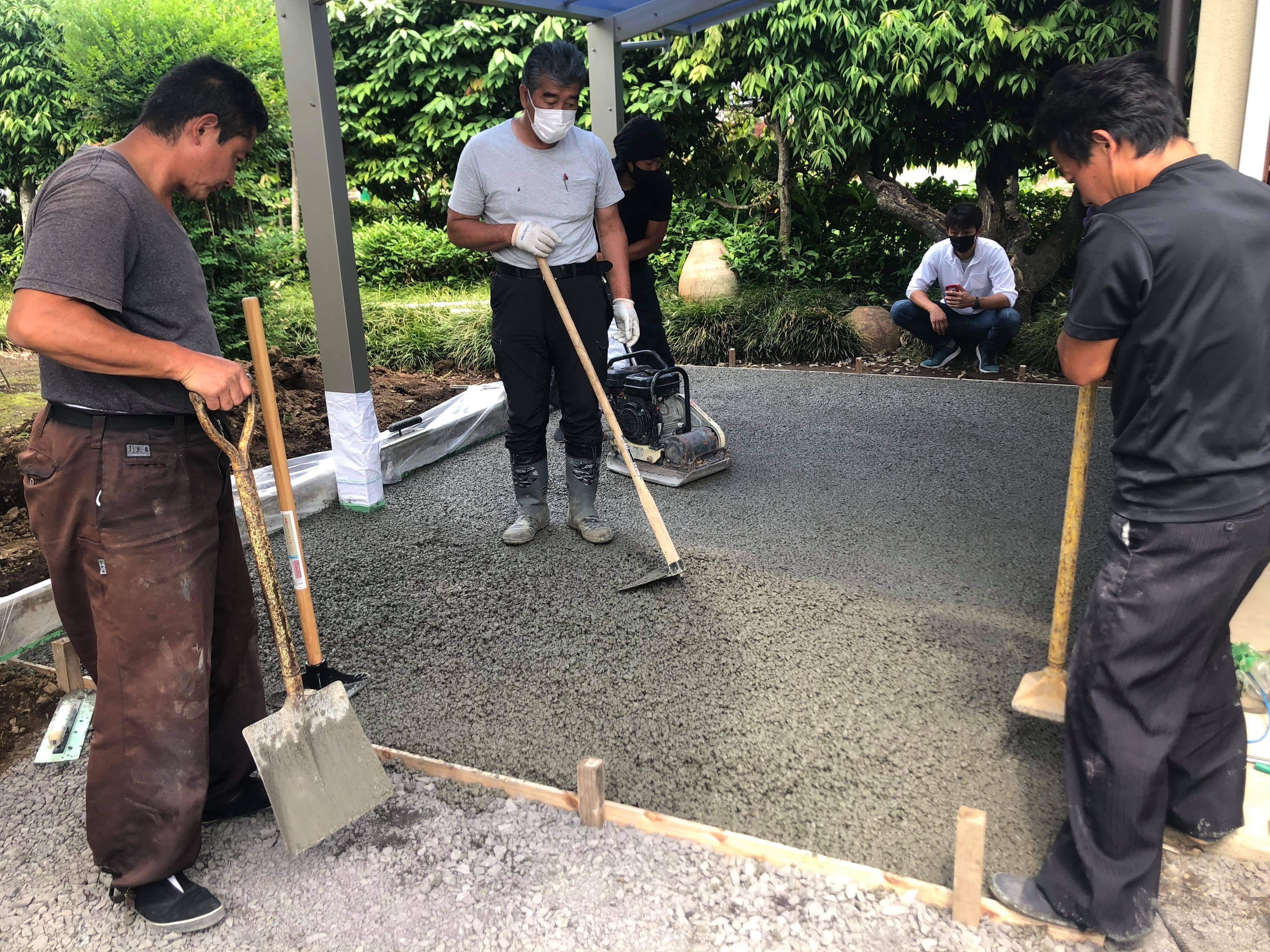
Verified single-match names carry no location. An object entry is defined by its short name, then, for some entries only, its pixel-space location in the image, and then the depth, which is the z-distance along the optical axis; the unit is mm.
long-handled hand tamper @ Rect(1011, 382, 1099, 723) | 2127
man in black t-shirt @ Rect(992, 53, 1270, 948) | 1574
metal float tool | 2500
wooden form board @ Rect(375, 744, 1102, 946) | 1841
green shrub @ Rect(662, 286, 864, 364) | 7836
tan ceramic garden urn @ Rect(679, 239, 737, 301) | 9570
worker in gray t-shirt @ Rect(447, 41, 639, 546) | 3449
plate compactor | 4590
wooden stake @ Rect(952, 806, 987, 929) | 1736
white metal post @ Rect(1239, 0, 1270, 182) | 2168
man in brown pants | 1777
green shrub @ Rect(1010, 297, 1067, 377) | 7094
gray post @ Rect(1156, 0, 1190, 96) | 2648
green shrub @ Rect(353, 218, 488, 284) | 12438
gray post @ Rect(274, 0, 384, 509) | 3924
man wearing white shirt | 6750
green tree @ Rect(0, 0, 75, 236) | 10906
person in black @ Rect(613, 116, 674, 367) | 4691
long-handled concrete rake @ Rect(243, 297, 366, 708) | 2010
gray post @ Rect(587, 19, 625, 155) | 5527
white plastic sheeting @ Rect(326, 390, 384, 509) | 4230
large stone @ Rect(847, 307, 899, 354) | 8078
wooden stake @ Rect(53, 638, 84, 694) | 2709
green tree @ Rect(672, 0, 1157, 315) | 7910
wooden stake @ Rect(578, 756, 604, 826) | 2070
